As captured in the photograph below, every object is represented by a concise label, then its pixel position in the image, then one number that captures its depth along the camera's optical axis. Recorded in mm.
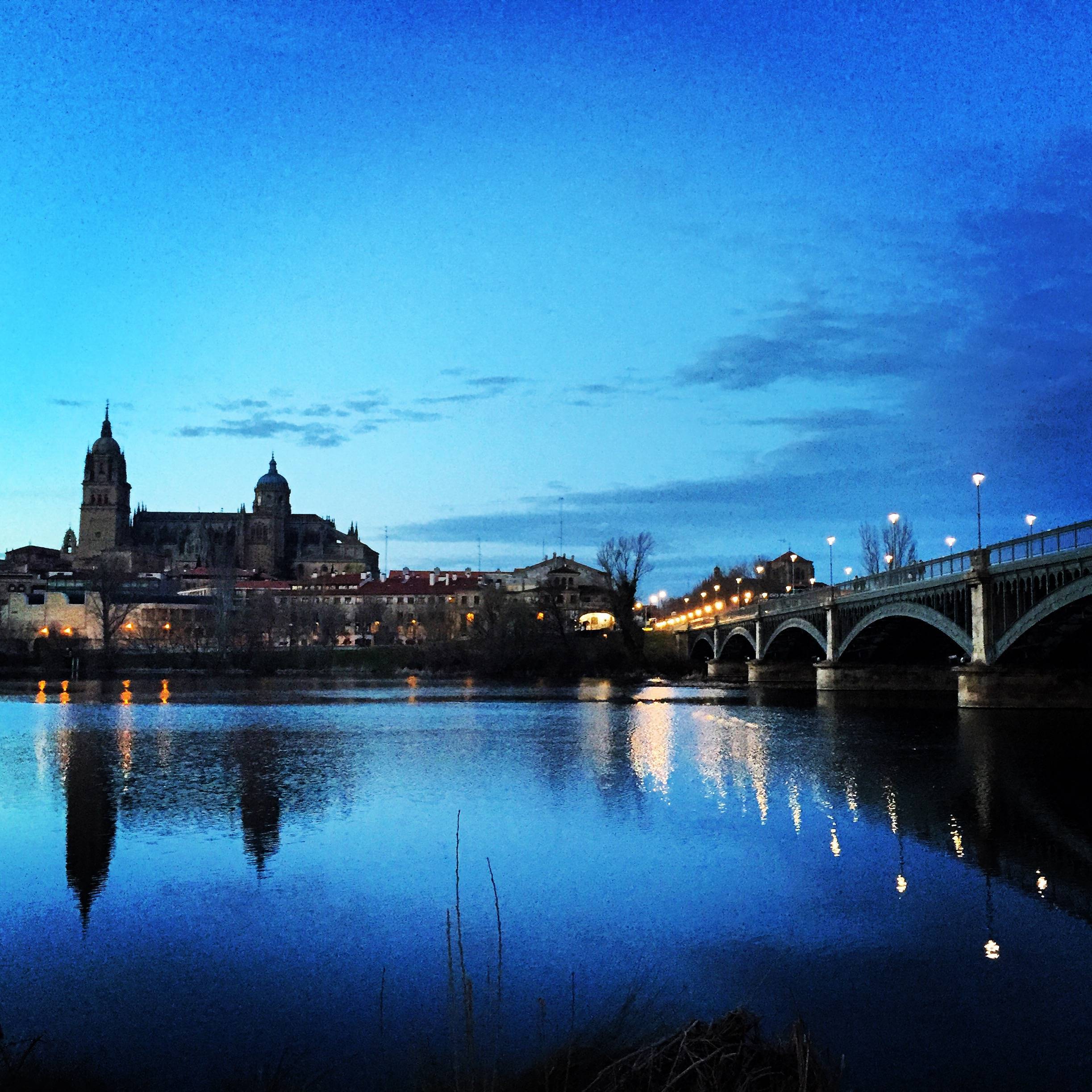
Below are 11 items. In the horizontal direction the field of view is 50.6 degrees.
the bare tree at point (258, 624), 124438
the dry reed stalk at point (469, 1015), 7254
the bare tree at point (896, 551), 117750
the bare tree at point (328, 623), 148125
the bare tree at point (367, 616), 168875
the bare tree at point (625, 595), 115750
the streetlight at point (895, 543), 116000
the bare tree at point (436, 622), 143000
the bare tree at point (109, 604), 120562
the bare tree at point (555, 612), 120000
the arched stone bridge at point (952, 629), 42875
